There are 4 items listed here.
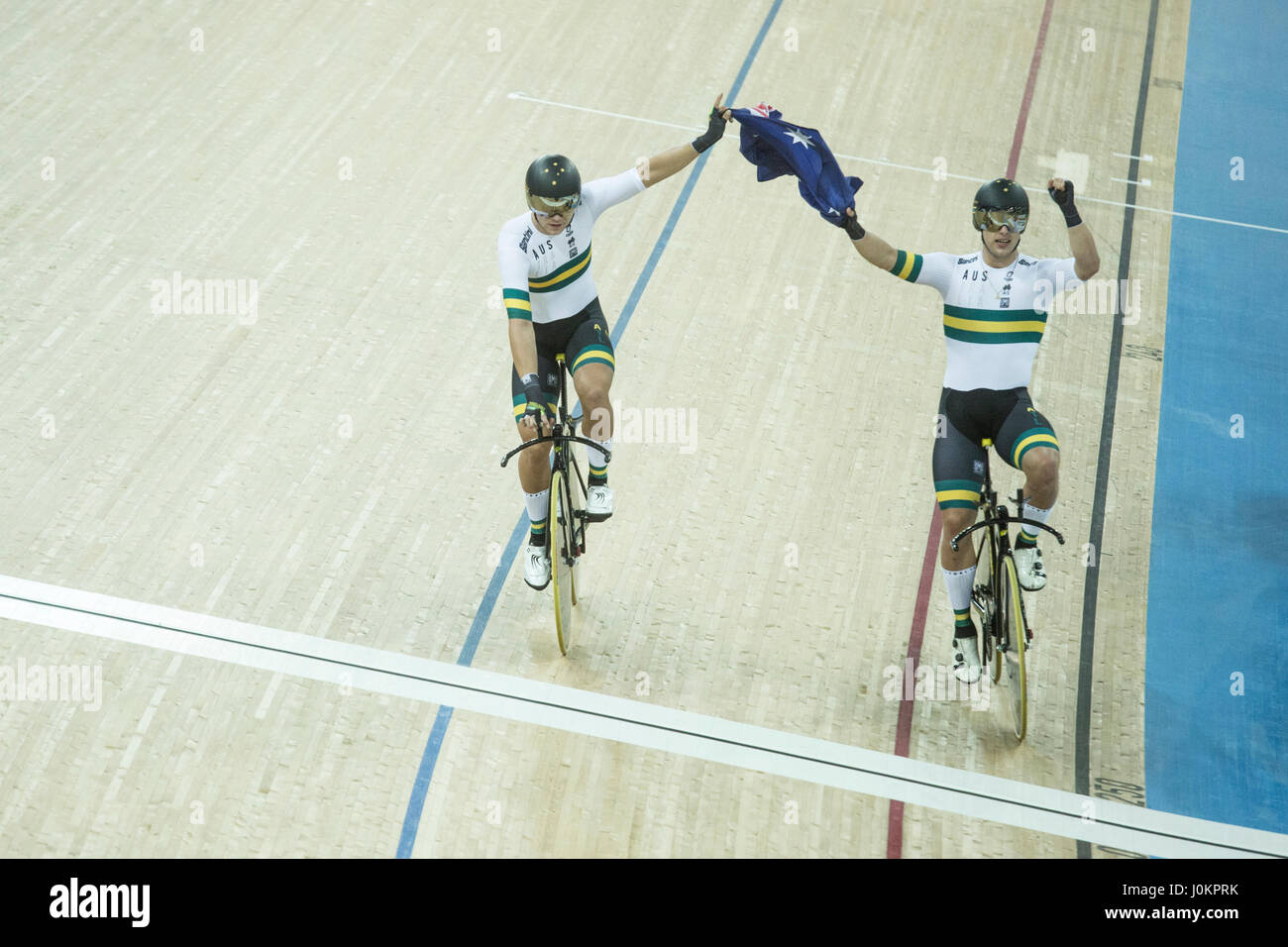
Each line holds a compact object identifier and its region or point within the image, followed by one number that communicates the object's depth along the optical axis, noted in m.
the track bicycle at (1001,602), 8.02
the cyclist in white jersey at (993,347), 7.79
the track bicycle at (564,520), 8.64
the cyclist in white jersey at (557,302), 7.90
